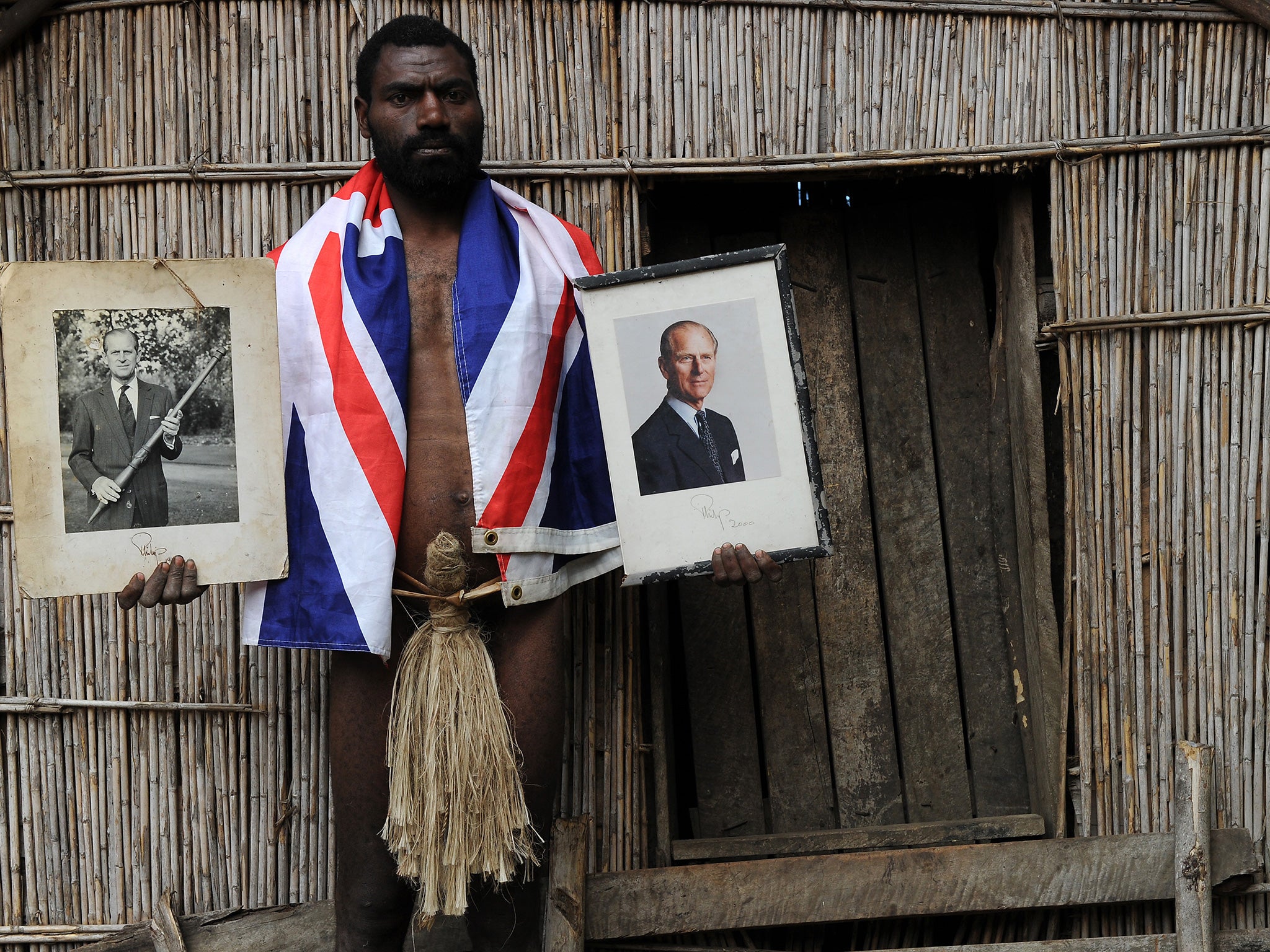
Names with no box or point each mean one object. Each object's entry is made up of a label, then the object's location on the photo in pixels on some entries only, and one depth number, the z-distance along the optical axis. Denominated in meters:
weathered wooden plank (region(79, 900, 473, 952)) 2.35
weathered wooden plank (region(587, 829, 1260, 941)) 2.39
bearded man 2.00
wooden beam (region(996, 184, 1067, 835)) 2.55
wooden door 2.77
